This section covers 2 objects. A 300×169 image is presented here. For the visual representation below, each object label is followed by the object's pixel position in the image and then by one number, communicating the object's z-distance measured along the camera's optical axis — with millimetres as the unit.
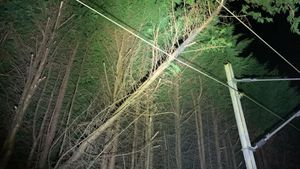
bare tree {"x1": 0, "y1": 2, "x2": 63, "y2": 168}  3335
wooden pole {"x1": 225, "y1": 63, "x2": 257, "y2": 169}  3927
